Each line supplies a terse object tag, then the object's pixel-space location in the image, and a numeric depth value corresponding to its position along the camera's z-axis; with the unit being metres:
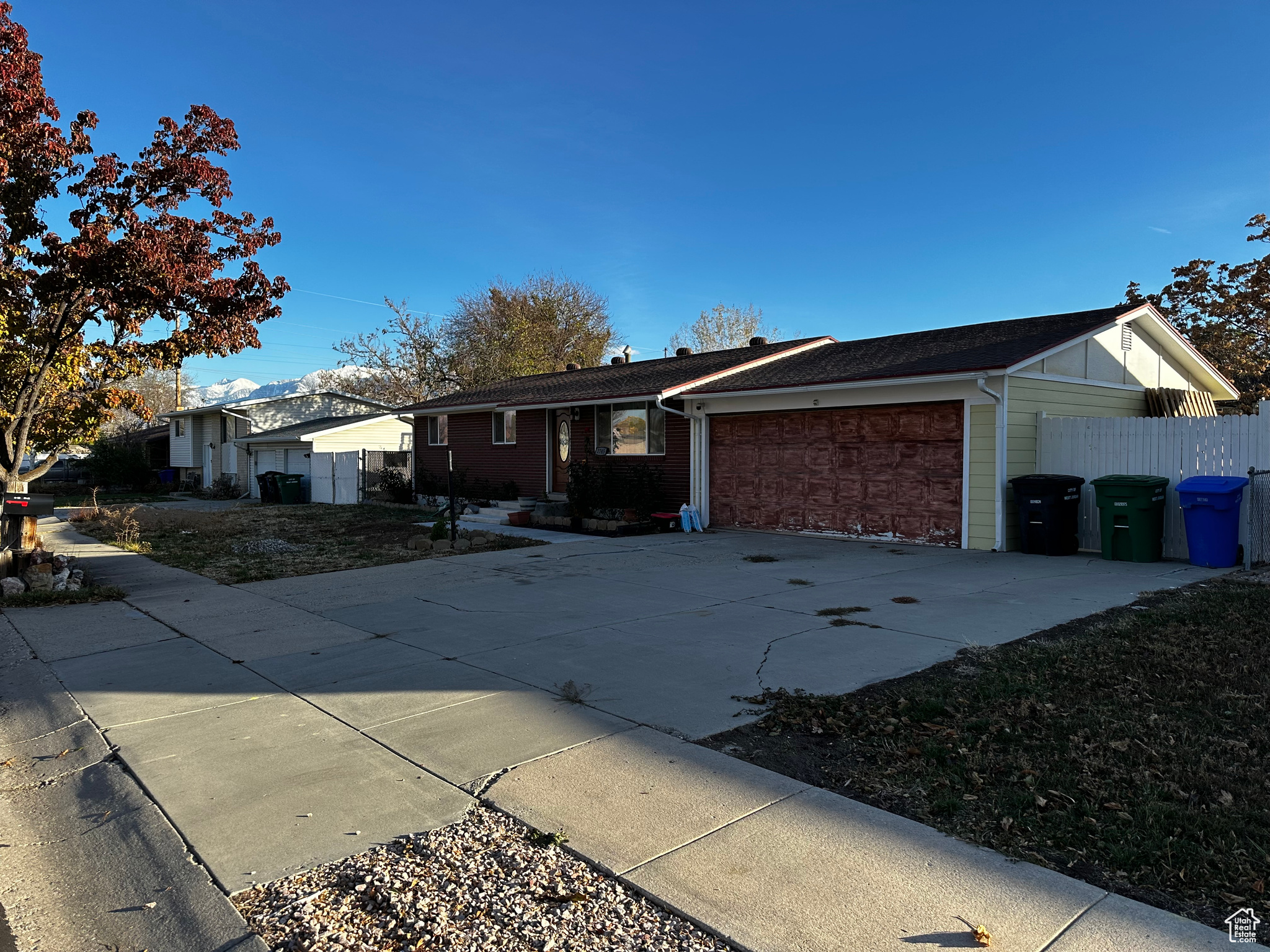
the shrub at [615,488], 16.39
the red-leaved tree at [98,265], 9.37
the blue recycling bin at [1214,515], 9.98
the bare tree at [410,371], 40.53
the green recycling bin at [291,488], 26.11
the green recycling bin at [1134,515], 10.63
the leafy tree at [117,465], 33.19
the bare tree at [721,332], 46.28
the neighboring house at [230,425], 31.88
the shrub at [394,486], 23.45
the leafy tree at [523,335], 39.12
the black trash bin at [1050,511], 11.20
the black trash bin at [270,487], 26.56
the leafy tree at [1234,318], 23.69
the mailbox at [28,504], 9.50
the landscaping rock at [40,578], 9.13
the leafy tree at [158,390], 62.38
